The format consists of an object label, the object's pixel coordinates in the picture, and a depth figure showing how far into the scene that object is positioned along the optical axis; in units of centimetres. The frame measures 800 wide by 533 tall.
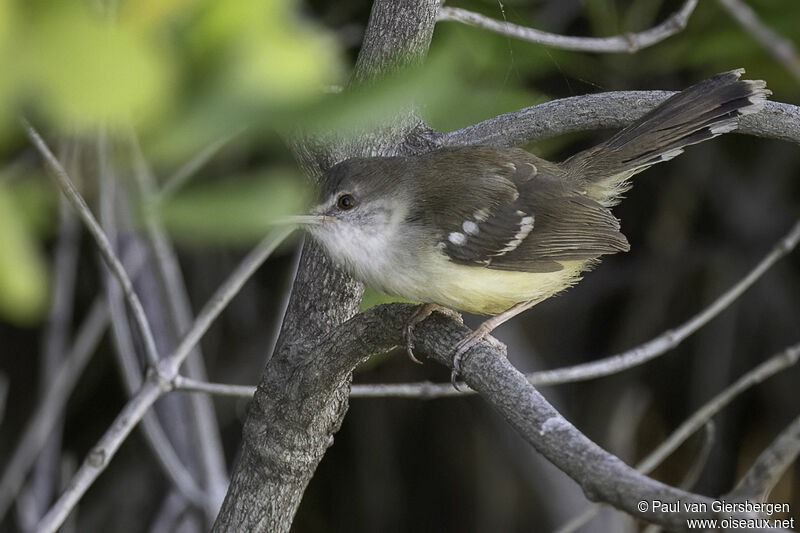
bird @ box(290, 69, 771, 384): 454
